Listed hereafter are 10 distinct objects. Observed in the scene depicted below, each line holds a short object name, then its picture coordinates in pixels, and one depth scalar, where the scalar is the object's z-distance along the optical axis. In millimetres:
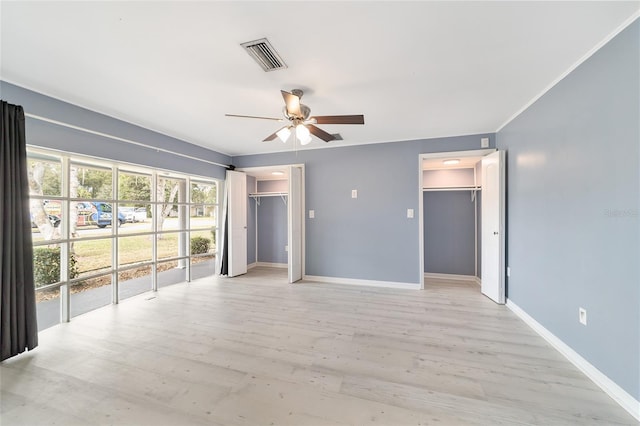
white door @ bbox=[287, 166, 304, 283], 4535
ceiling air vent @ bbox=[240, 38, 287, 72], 1798
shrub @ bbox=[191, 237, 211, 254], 4797
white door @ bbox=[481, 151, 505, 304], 3424
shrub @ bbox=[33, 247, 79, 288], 2785
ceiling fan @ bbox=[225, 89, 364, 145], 2250
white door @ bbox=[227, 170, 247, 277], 5027
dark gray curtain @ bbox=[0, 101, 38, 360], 2139
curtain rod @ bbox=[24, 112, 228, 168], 2562
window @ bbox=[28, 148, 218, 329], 2832
